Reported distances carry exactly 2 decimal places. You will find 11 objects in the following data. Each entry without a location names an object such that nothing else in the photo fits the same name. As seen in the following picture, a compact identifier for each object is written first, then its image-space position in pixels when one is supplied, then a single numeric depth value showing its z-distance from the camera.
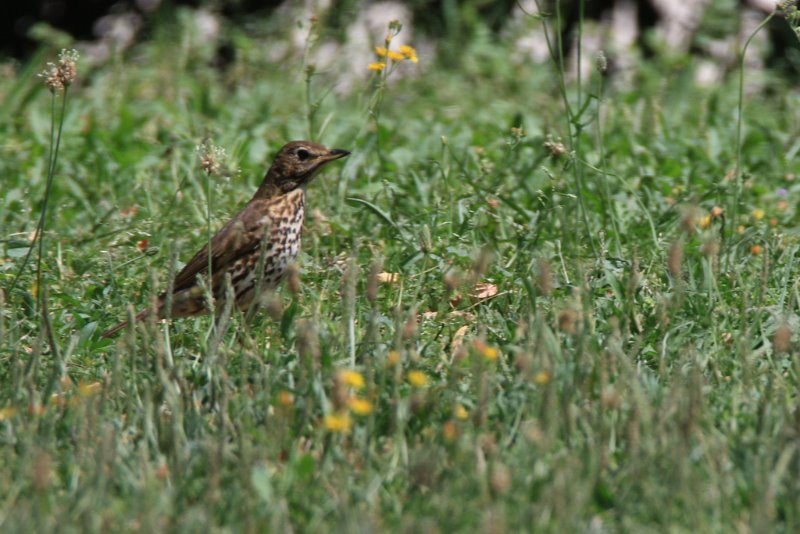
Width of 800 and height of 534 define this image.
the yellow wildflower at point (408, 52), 13.26
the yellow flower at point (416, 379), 7.99
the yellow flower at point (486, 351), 8.13
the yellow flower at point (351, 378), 7.67
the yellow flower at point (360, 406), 7.58
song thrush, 11.30
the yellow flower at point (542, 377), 7.61
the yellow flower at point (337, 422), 7.39
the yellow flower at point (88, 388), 8.50
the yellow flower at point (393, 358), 8.11
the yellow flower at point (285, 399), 7.80
